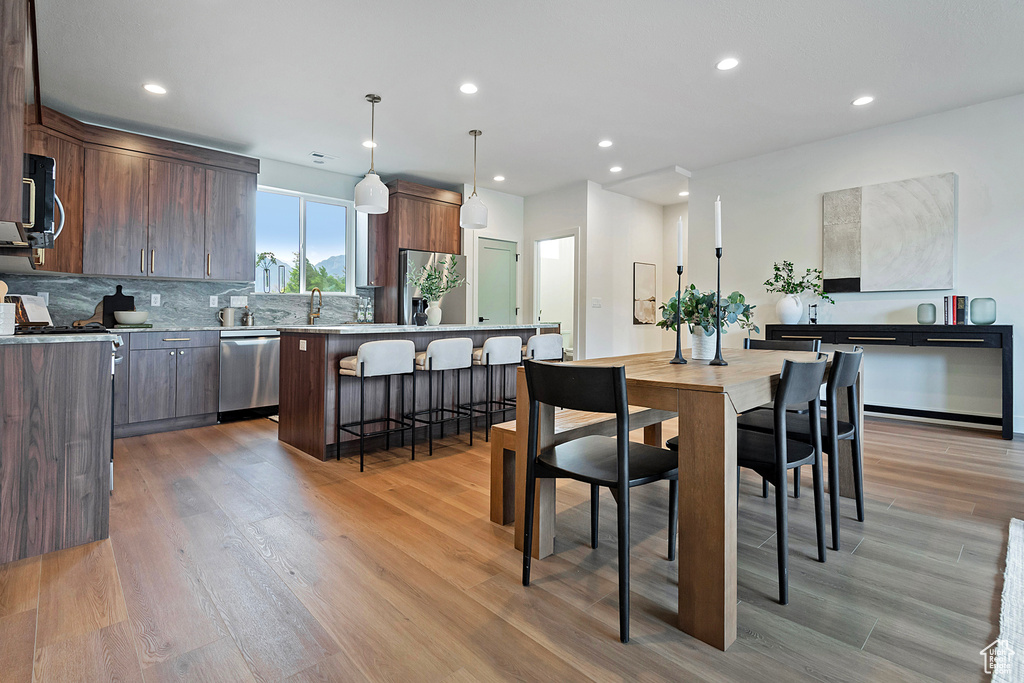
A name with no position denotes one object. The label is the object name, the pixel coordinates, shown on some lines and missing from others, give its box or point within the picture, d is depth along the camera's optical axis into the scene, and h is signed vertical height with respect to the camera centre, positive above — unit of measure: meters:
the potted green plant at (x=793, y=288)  4.96 +0.55
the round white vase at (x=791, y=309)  4.95 +0.33
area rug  1.29 -0.84
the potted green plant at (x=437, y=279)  4.69 +0.74
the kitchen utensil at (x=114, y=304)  4.49 +0.30
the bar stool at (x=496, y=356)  3.94 -0.13
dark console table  3.82 +0.05
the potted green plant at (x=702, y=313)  2.07 +0.12
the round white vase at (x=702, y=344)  2.20 -0.01
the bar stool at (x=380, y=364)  3.23 -0.17
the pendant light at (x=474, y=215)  4.38 +1.11
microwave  2.16 +0.63
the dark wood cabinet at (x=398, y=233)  5.95 +1.30
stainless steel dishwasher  4.61 -0.30
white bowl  4.30 +0.18
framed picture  7.30 +0.72
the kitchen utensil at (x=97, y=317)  4.41 +0.17
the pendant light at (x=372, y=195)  3.80 +1.11
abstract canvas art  4.28 +0.97
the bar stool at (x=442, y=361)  3.59 -0.16
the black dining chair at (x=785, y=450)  1.57 -0.40
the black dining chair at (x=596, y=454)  1.46 -0.41
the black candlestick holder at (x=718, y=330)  2.04 +0.05
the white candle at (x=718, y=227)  2.01 +0.47
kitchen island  3.41 -0.33
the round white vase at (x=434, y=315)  4.39 +0.22
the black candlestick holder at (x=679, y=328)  2.14 +0.06
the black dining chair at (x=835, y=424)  1.91 -0.38
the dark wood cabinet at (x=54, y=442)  1.92 -0.43
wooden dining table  1.41 -0.42
